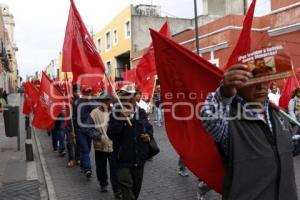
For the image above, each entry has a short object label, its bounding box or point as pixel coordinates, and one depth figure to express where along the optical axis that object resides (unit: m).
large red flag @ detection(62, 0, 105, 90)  3.84
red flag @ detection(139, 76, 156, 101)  6.34
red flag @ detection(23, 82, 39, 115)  8.38
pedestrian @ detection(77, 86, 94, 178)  4.40
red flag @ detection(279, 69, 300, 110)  5.83
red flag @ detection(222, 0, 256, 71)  1.66
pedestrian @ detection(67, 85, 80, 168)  4.63
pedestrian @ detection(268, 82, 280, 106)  7.00
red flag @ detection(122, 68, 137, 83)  8.75
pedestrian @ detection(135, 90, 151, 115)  7.14
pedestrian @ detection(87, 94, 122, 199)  3.69
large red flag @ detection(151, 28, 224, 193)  1.97
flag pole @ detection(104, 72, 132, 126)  2.86
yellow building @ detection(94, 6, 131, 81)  21.74
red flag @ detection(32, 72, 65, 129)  6.12
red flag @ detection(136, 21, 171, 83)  6.24
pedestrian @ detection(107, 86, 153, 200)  2.83
